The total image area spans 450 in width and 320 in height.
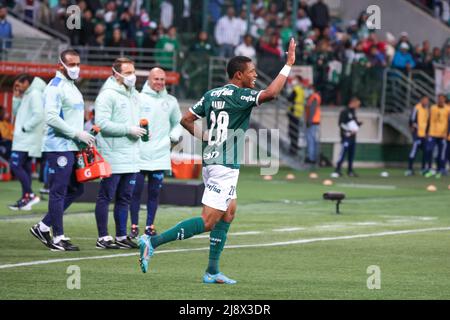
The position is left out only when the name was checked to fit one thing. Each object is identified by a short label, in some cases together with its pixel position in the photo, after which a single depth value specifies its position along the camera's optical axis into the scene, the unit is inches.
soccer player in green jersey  468.4
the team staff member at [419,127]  1373.0
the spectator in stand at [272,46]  1422.2
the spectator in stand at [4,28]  1252.5
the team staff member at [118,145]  586.6
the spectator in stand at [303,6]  1598.2
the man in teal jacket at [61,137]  567.2
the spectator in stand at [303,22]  1571.1
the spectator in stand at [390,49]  1589.3
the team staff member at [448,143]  1386.1
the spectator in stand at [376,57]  1546.9
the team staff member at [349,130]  1296.8
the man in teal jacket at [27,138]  800.3
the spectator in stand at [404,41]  1573.2
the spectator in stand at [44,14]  1366.9
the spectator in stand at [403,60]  1551.4
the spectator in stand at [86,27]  1315.2
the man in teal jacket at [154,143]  636.1
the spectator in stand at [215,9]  1471.5
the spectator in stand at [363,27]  1621.6
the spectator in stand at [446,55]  1626.6
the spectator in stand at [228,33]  1411.2
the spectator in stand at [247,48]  1384.1
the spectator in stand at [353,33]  1600.4
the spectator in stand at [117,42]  1327.5
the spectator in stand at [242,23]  1438.2
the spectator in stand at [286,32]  1481.5
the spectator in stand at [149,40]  1368.1
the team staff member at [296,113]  1413.6
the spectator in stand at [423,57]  1558.8
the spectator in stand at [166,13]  1453.0
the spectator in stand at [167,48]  1344.7
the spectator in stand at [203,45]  1380.9
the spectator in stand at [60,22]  1357.0
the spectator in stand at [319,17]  1568.7
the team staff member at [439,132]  1369.3
